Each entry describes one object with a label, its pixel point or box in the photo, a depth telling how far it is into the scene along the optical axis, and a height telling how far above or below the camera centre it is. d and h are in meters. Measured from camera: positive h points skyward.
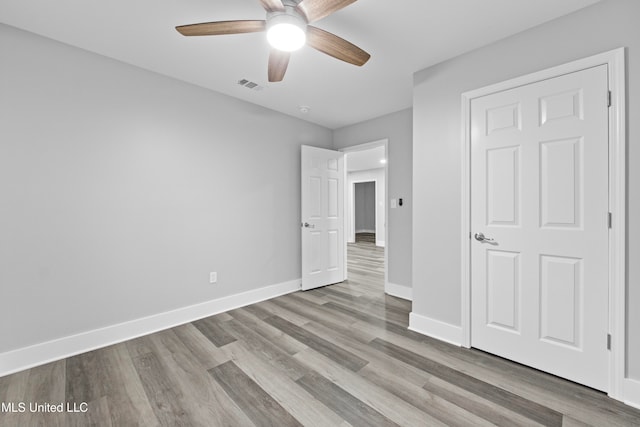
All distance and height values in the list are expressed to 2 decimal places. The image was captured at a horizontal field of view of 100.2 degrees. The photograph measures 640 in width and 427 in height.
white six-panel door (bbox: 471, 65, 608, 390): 1.73 -0.10
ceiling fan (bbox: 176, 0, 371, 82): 1.51 +1.12
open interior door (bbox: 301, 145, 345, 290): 3.88 -0.08
